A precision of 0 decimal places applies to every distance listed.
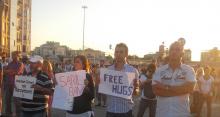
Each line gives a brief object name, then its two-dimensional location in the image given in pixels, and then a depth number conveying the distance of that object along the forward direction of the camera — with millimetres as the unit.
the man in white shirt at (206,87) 7039
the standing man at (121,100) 3509
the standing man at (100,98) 8966
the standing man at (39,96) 3957
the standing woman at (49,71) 4086
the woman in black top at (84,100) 3542
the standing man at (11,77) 6421
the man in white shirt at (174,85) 3094
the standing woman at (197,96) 7109
